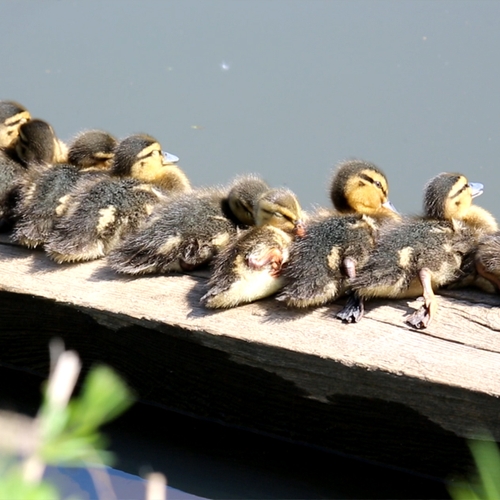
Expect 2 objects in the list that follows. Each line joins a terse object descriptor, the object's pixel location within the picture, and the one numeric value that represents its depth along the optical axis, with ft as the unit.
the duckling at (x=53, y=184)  19.84
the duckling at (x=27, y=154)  21.95
